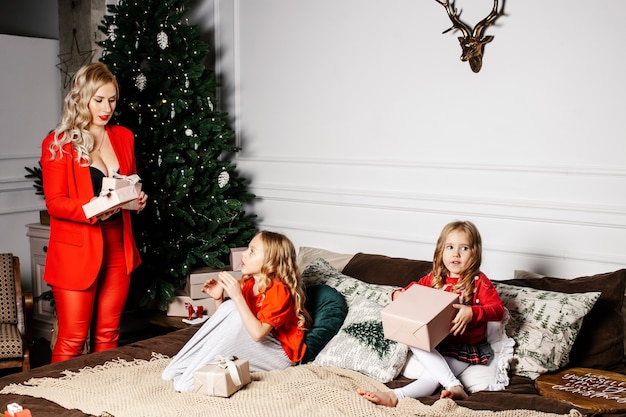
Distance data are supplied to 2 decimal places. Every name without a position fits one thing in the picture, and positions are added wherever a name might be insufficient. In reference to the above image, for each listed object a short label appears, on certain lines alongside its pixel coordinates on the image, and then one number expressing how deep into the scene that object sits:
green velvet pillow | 3.15
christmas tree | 4.20
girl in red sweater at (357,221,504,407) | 2.81
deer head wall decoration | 3.61
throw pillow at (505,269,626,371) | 3.06
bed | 2.53
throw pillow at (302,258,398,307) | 3.34
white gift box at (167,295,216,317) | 4.23
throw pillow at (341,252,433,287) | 3.52
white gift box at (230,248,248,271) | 4.21
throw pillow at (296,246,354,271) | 4.00
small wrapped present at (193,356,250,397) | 2.59
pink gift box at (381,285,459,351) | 2.65
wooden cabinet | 4.93
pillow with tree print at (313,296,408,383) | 2.96
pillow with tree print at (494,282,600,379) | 2.97
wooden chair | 3.88
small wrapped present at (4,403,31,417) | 2.40
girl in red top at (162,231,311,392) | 2.89
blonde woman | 3.57
